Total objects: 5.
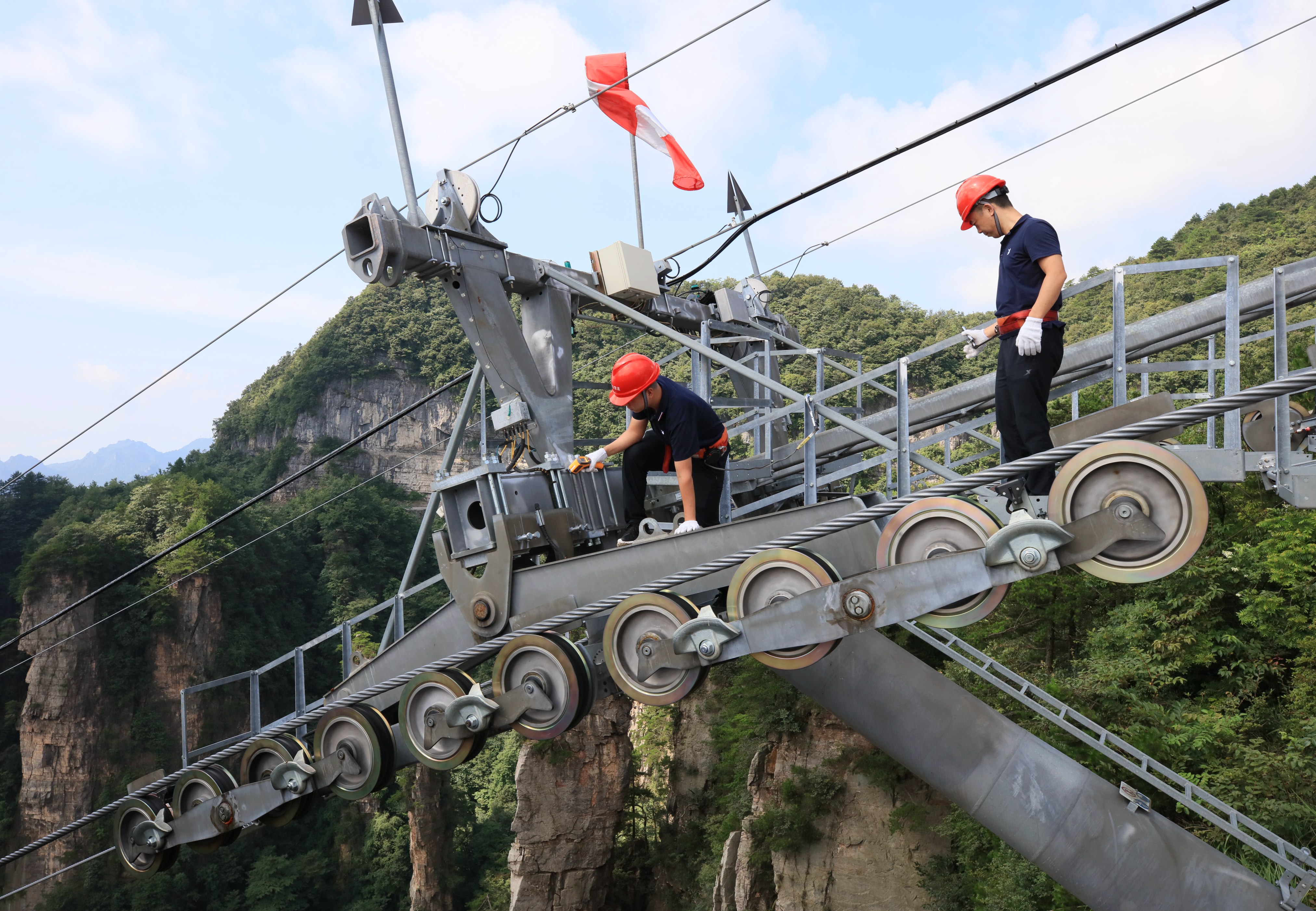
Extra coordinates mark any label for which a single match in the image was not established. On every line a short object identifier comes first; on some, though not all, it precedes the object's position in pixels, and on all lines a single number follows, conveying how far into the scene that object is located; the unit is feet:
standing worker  13.16
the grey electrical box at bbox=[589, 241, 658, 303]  23.31
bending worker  16.89
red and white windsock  26.99
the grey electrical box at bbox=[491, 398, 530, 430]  19.89
